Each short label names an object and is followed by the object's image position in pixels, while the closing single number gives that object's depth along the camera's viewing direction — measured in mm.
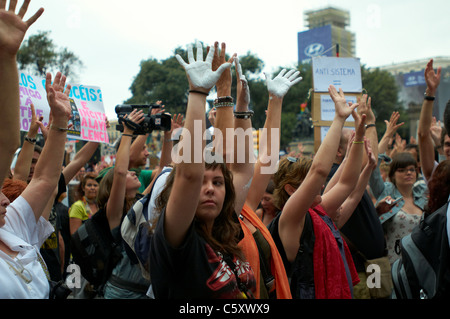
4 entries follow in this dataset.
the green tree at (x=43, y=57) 23000
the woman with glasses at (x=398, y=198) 4223
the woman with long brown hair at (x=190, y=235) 1830
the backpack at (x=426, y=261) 1979
